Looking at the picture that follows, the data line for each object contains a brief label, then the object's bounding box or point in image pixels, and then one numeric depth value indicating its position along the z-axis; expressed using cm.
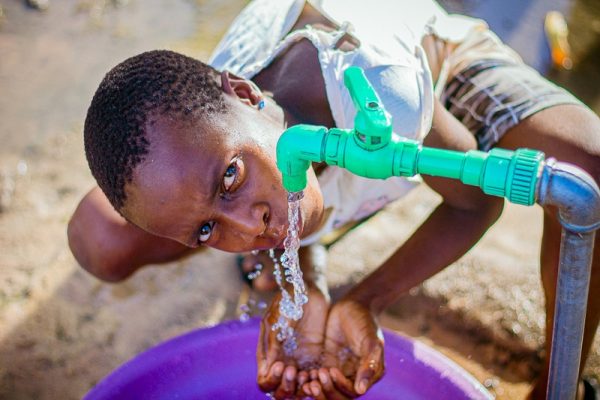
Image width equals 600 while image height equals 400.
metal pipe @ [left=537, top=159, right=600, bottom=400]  88
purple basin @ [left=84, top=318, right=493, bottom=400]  150
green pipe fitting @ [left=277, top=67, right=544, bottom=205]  88
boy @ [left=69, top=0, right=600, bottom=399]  123
